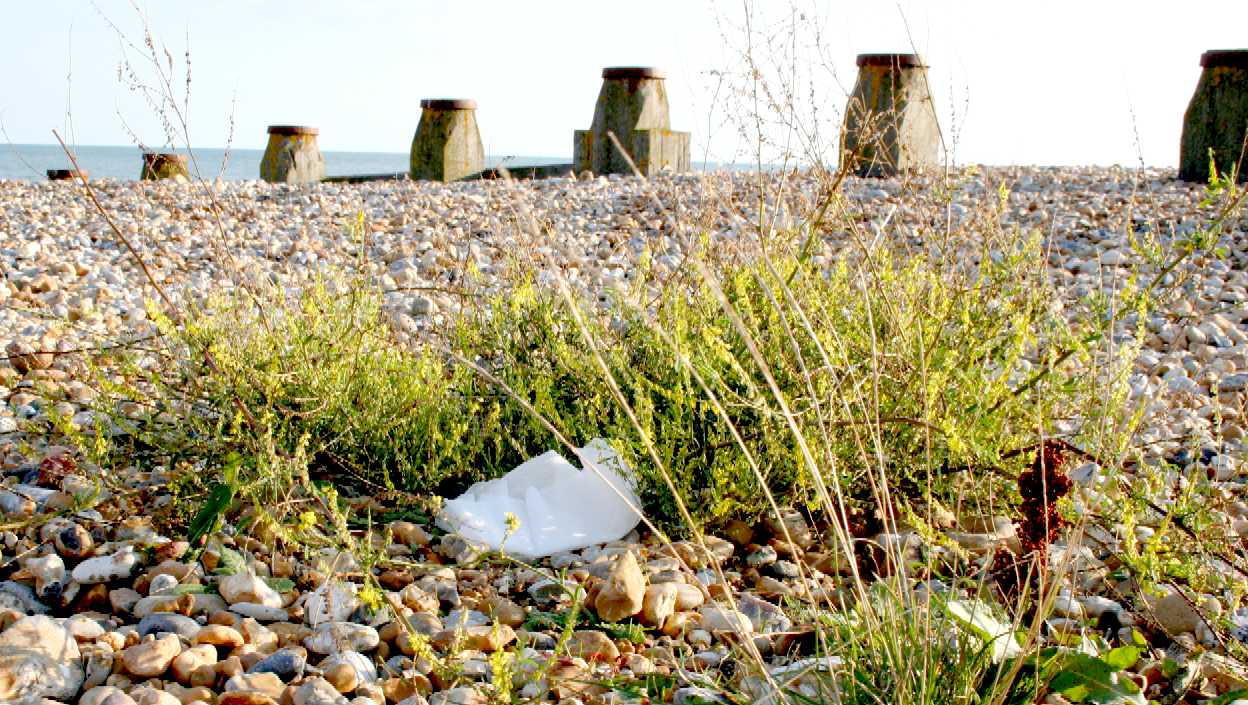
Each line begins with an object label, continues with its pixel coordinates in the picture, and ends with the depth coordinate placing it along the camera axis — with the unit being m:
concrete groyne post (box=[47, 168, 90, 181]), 11.78
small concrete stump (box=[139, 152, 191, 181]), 11.34
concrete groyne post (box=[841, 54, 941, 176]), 9.49
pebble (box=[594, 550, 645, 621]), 2.12
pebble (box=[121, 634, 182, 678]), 1.89
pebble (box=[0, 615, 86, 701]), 1.82
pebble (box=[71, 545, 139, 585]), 2.25
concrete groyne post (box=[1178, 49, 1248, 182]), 8.82
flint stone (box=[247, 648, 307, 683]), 1.91
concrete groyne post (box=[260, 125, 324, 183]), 11.88
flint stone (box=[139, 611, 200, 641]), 2.03
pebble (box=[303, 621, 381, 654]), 2.00
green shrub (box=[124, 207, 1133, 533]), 2.50
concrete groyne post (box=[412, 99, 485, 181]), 11.06
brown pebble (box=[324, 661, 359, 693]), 1.87
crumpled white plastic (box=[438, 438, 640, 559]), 2.50
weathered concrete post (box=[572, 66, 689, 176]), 10.47
